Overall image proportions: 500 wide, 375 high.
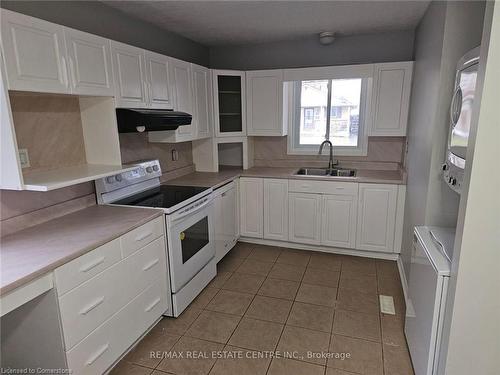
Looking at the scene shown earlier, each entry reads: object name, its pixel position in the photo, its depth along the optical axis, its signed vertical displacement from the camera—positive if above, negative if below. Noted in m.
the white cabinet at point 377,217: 3.07 -0.95
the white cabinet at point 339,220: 3.21 -1.02
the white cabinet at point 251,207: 3.50 -0.95
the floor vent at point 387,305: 2.43 -1.45
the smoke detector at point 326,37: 3.24 +0.85
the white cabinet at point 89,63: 1.81 +0.36
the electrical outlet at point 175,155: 3.34 -0.35
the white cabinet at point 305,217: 3.34 -1.03
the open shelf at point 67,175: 1.65 -0.31
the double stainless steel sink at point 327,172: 3.62 -0.60
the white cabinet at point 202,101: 3.10 +0.21
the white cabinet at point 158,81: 2.45 +0.33
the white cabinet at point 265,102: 3.49 +0.21
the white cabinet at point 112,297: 1.55 -0.98
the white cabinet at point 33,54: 1.48 +0.35
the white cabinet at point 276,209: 3.42 -0.96
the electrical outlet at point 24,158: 1.87 -0.20
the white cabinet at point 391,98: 3.08 +0.22
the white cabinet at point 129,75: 2.14 +0.33
